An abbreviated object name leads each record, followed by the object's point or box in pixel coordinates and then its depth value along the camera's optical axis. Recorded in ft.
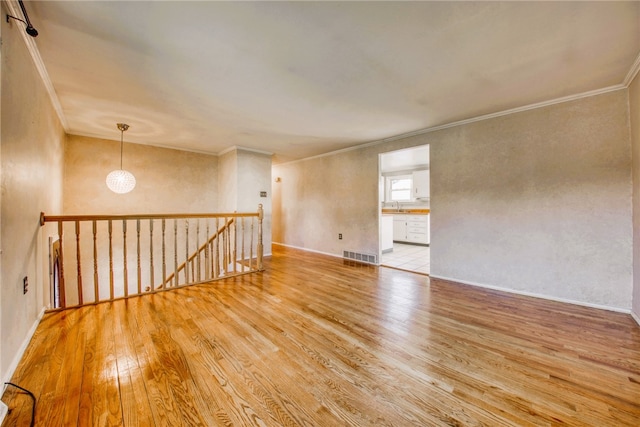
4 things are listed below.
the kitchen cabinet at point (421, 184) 22.87
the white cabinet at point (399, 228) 24.00
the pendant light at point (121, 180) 12.31
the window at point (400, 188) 25.13
